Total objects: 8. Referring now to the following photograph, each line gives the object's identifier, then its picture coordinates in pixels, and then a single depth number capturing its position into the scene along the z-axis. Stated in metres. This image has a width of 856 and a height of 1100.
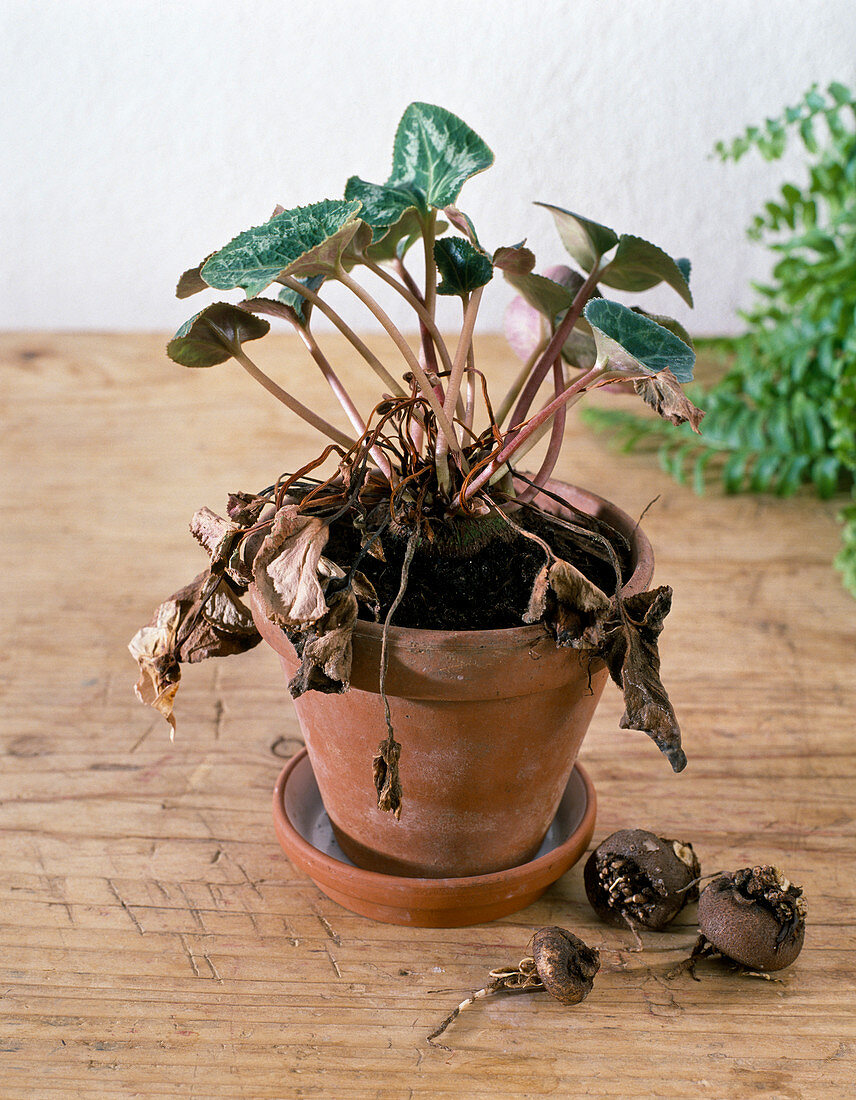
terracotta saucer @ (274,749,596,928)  0.70
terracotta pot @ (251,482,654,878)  0.61
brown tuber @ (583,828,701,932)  0.71
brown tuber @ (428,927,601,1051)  0.64
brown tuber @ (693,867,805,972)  0.65
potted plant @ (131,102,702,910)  0.60
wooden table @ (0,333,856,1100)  0.61
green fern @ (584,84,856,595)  1.38
